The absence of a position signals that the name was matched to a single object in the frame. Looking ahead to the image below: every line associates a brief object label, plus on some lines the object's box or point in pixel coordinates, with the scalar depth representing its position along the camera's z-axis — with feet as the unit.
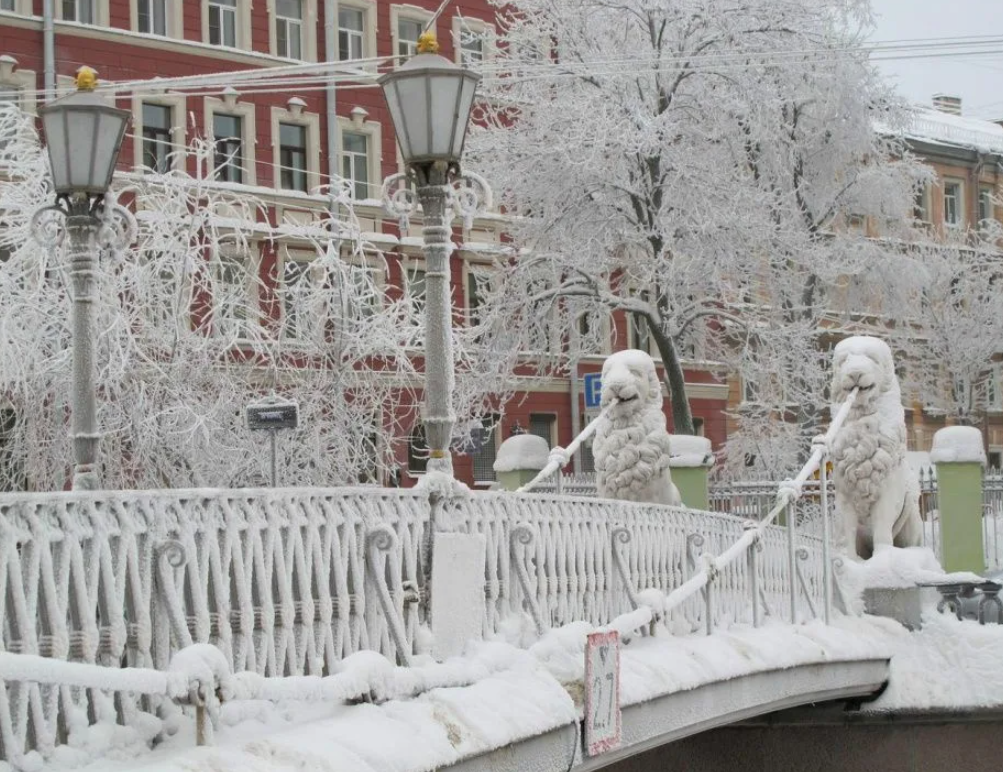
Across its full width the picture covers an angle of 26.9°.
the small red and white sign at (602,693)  31.45
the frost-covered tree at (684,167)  97.76
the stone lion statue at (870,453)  57.00
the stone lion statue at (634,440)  54.24
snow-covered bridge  21.88
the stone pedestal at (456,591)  30.60
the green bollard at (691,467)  71.20
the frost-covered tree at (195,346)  86.33
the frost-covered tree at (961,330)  162.71
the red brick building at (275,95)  120.47
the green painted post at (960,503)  67.87
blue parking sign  101.95
